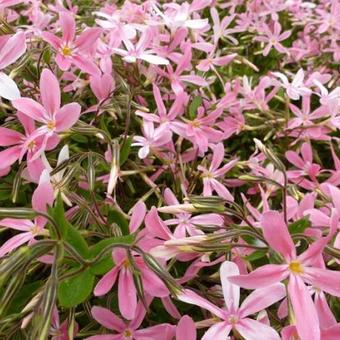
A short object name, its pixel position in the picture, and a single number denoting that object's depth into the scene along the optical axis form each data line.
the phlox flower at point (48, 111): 0.10
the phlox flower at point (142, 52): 0.13
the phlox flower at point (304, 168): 0.14
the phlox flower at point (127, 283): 0.08
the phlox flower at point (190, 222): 0.10
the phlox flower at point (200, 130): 0.13
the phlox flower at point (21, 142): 0.10
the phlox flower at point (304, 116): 0.15
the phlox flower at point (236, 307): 0.08
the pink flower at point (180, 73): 0.14
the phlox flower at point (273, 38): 0.20
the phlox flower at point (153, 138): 0.12
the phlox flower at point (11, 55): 0.10
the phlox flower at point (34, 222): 0.08
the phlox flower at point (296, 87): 0.15
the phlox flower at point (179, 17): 0.15
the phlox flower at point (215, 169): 0.12
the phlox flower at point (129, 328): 0.09
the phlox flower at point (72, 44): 0.12
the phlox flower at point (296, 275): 0.07
